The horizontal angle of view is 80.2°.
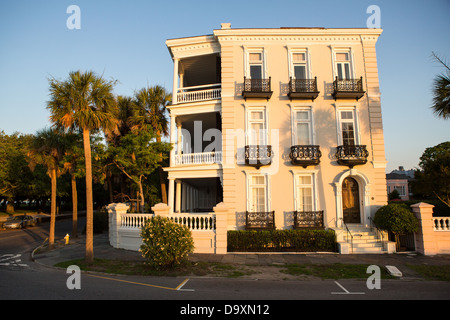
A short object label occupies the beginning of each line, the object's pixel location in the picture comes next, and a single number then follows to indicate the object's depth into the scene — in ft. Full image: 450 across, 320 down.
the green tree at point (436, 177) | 66.08
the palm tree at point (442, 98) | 40.14
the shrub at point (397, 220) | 44.57
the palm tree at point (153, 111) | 67.10
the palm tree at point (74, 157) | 62.23
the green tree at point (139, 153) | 59.82
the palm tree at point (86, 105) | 40.75
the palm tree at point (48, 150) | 58.75
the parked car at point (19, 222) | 93.27
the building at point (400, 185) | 189.98
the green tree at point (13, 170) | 117.91
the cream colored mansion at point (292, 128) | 52.60
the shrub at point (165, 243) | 35.09
